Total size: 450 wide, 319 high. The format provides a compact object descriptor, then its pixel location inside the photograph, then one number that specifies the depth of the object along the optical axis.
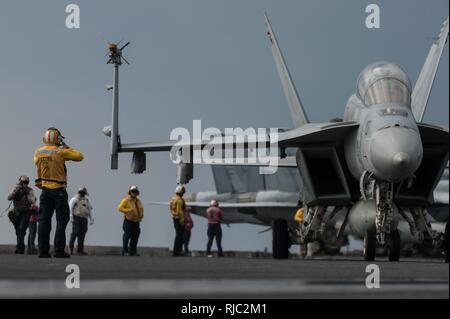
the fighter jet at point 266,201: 31.36
